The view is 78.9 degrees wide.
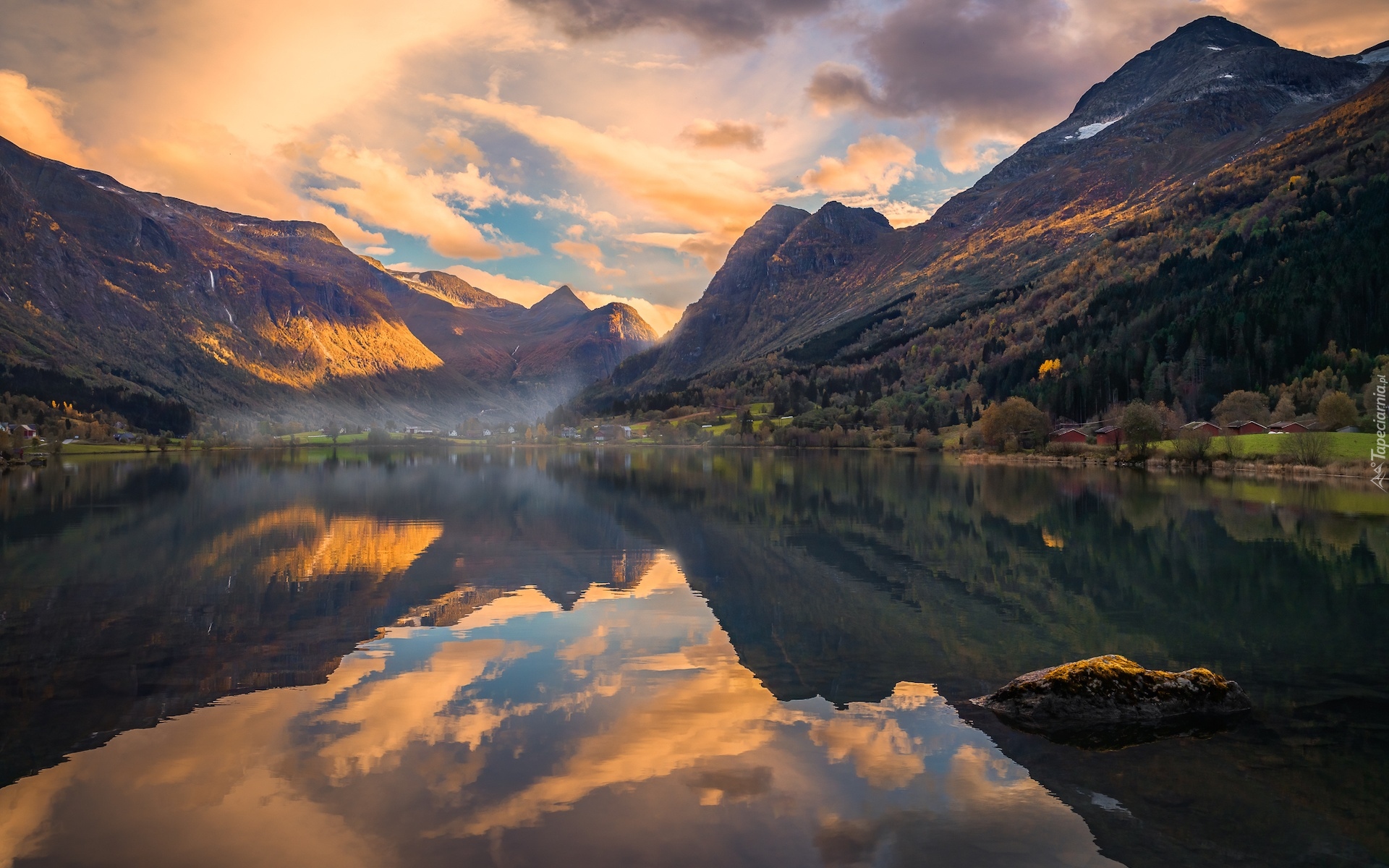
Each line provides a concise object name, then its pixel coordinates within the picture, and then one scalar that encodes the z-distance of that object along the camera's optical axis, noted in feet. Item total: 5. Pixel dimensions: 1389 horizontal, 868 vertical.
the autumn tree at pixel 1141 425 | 360.89
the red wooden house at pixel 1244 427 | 393.50
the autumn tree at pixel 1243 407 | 395.34
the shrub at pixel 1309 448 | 288.14
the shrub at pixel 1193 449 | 325.83
